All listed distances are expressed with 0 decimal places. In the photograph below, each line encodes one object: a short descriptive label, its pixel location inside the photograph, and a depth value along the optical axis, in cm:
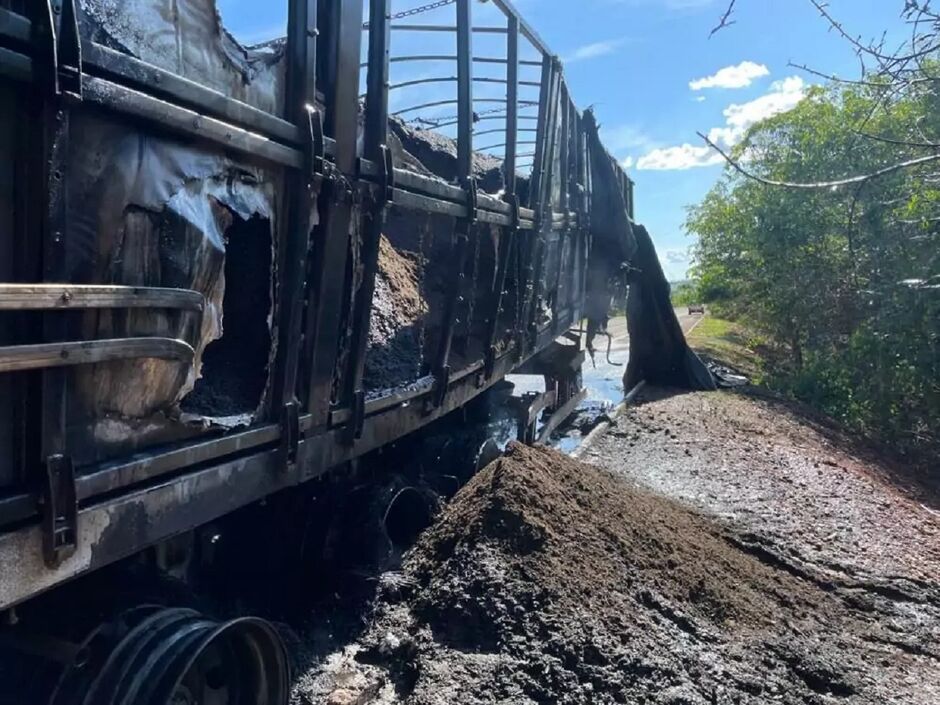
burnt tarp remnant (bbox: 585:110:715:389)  958
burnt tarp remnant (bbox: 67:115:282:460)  206
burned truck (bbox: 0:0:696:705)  190
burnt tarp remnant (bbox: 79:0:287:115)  213
